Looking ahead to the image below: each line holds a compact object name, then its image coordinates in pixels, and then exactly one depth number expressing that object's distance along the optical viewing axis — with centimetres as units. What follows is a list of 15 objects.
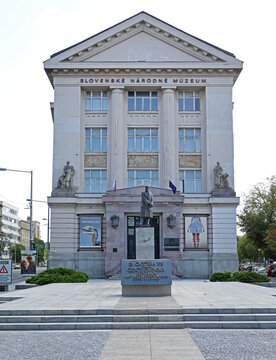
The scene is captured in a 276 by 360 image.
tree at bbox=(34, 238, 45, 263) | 15200
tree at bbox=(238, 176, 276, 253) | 5978
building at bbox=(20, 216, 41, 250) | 17125
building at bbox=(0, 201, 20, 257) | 14098
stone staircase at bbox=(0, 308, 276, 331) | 1479
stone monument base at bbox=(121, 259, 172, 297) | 2012
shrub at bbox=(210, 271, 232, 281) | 3284
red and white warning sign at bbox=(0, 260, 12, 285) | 2950
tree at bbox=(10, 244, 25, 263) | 13550
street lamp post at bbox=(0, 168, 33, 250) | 4506
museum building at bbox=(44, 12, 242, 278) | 4306
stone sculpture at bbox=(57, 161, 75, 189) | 4350
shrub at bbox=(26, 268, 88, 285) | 3023
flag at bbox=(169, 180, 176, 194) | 4034
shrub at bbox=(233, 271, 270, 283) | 3061
